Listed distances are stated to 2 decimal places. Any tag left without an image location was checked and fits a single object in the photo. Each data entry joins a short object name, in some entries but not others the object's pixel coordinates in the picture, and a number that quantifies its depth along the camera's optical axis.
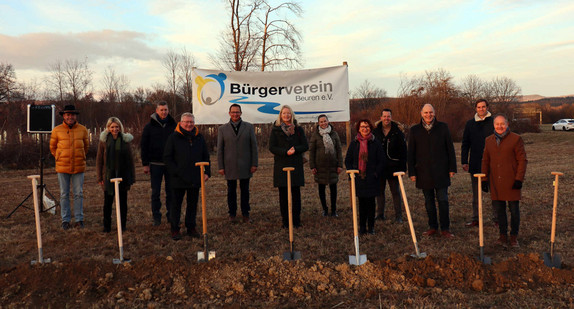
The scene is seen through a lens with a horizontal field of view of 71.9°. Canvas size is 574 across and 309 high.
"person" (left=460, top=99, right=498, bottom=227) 5.77
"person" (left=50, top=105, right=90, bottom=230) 6.01
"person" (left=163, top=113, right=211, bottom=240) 5.43
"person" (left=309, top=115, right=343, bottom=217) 6.44
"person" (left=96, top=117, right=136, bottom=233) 5.74
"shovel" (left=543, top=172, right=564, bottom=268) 4.08
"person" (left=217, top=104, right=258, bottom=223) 6.20
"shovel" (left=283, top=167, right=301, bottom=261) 4.49
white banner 10.26
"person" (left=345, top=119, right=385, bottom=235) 5.55
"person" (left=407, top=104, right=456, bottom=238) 5.31
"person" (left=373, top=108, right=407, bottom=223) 6.13
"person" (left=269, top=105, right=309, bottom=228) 5.91
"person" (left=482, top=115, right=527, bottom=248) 4.77
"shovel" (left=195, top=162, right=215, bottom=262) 4.44
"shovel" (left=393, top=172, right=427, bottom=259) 4.36
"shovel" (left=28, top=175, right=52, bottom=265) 4.34
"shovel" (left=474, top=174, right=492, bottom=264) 4.24
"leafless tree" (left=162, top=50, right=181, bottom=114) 35.71
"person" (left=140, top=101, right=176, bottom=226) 6.03
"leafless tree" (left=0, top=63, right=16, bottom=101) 32.34
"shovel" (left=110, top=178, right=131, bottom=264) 4.39
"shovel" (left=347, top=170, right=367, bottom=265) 4.27
